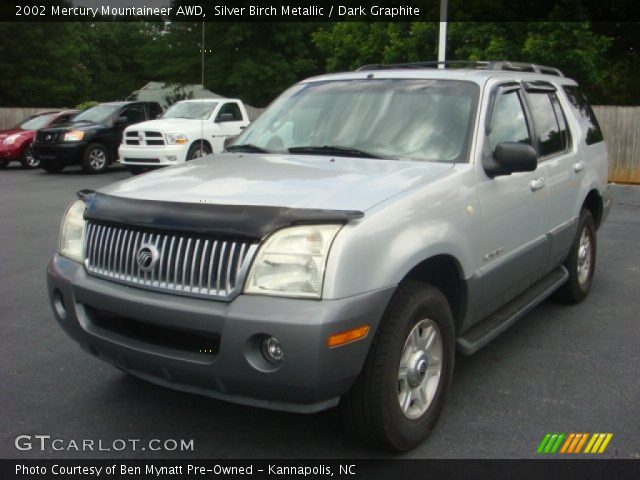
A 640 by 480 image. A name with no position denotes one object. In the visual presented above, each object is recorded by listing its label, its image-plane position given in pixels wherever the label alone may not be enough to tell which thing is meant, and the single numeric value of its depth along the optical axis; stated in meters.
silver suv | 2.94
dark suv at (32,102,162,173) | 17.69
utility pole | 14.55
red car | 19.38
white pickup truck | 15.48
